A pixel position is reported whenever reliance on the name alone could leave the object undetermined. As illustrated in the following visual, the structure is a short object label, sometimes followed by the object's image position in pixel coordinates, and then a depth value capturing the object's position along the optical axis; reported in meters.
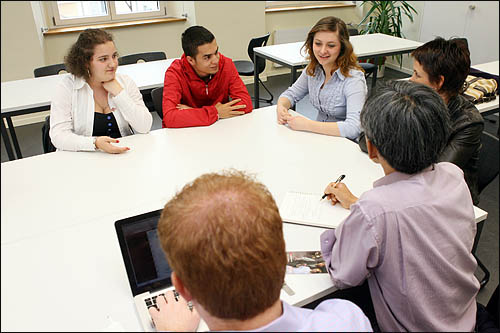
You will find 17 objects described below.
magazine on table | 1.00
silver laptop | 0.89
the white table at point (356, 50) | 2.52
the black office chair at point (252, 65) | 2.42
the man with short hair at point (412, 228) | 0.84
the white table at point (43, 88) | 2.11
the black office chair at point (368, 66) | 2.30
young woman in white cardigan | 1.59
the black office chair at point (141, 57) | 2.94
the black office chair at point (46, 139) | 1.82
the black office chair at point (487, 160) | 1.48
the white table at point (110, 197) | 0.79
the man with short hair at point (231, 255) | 0.54
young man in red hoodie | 1.80
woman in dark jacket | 1.42
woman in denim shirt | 1.74
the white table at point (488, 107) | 2.15
